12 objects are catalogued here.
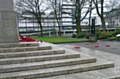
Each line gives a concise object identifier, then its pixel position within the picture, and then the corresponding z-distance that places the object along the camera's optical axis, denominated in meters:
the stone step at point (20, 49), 6.03
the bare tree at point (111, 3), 25.30
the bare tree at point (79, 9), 25.22
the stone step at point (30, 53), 5.64
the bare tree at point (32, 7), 27.53
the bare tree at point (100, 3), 23.43
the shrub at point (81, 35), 26.26
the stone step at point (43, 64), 4.81
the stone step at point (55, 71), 4.48
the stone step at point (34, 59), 5.25
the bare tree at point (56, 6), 30.91
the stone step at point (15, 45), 6.38
